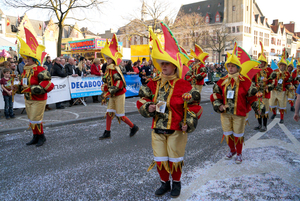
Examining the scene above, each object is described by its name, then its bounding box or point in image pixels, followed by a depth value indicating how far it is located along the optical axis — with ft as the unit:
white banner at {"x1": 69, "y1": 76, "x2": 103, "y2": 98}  34.94
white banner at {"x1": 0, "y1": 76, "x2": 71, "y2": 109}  29.77
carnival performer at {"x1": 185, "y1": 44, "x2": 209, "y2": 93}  29.11
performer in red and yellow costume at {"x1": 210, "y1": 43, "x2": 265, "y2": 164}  14.30
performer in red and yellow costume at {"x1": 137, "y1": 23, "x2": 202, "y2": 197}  10.02
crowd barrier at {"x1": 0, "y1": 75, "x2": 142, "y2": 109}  29.94
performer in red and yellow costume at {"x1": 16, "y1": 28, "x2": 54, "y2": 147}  17.12
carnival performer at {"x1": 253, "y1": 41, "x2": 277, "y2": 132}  22.30
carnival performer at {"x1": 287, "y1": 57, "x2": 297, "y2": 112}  30.17
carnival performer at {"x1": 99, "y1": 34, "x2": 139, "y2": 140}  18.53
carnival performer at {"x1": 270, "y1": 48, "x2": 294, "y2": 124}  25.86
